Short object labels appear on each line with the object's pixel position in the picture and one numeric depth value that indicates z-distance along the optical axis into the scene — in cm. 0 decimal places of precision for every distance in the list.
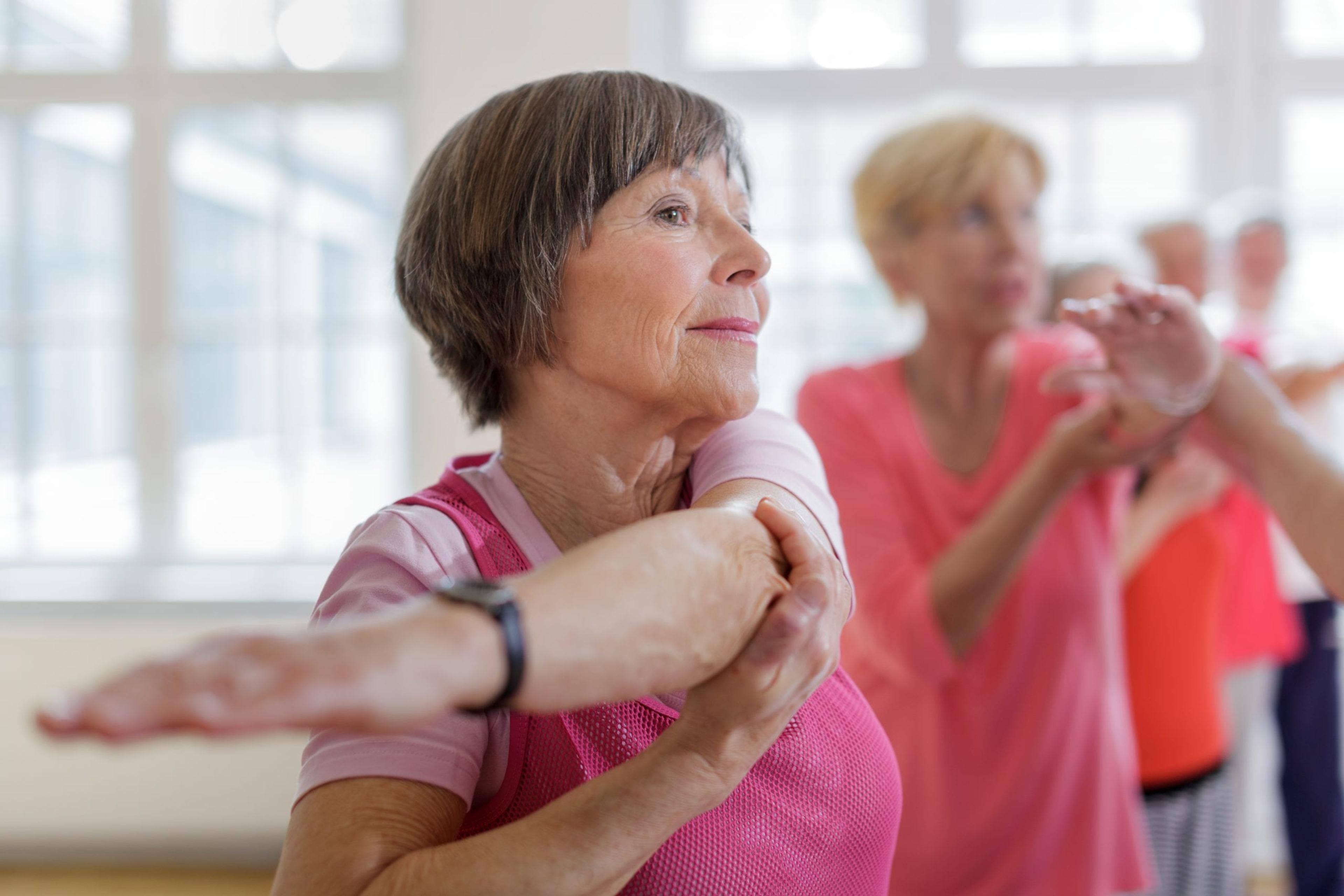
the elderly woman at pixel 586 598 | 53
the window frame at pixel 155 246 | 358
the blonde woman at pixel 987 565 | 148
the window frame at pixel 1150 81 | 343
